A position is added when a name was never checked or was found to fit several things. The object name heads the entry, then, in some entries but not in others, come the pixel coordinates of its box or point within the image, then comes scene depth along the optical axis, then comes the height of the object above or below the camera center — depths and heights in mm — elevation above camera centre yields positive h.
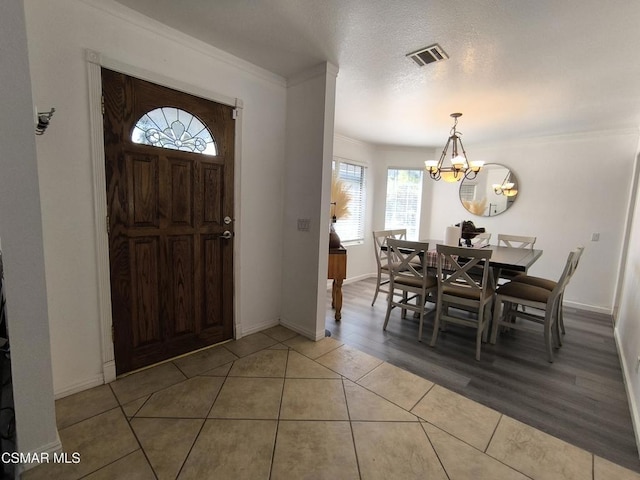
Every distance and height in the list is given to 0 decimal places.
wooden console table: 3297 -635
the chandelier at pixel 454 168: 3224 +522
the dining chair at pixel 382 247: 3716 -466
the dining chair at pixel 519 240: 3969 -350
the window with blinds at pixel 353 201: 4934 +146
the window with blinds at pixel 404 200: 5605 +202
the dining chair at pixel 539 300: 2570 -809
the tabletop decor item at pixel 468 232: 3646 -239
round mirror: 4707 +390
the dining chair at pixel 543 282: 2951 -726
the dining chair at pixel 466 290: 2555 -740
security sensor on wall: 1532 +411
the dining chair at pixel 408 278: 2949 -733
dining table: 2723 -456
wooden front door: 1976 -119
